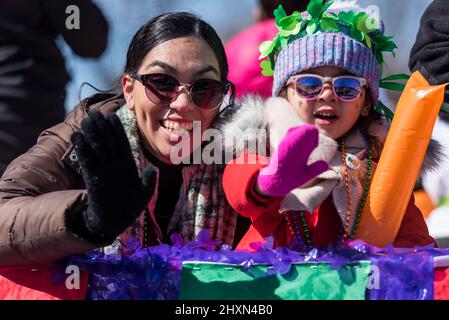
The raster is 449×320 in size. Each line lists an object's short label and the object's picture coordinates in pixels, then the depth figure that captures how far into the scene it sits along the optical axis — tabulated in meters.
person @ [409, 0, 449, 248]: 2.93
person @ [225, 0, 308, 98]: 3.42
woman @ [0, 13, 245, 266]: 1.90
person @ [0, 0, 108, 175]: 3.24
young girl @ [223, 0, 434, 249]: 2.31
